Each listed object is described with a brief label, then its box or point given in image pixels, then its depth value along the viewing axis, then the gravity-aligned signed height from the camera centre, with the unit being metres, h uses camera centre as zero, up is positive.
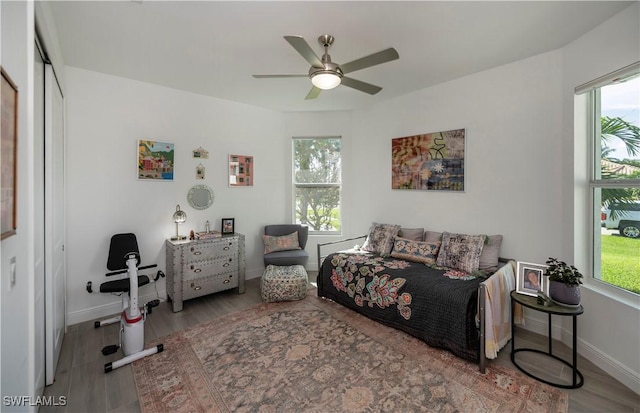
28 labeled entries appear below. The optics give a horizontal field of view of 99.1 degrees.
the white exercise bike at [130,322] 2.31 -1.02
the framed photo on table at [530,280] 2.25 -0.62
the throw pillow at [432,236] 3.44 -0.38
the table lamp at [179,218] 3.55 -0.16
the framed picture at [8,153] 1.06 +0.22
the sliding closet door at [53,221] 1.99 -0.13
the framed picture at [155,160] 3.38 +0.58
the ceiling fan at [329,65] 1.92 +1.09
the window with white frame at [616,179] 2.09 +0.22
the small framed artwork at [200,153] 3.81 +0.75
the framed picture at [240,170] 4.19 +0.56
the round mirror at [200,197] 3.80 +0.13
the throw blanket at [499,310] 2.17 -0.90
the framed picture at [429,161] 3.37 +0.60
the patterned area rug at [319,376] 1.83 -1.31
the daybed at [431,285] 2.26 -0.78
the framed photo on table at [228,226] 3.97 -0.29
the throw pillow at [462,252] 2.90 -0.51
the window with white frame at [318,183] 4.75 +0.40
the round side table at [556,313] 1.98 -0.78
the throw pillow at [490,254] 2.88 -0.52
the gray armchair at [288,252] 3.90 -0.69
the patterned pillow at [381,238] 3.61 -0.44
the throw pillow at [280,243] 4.14 -0.57
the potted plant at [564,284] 2.04 -0.60
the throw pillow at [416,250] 3.20 -0.54
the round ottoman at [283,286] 3.42 -1.01
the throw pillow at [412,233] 3.61 -0.37
